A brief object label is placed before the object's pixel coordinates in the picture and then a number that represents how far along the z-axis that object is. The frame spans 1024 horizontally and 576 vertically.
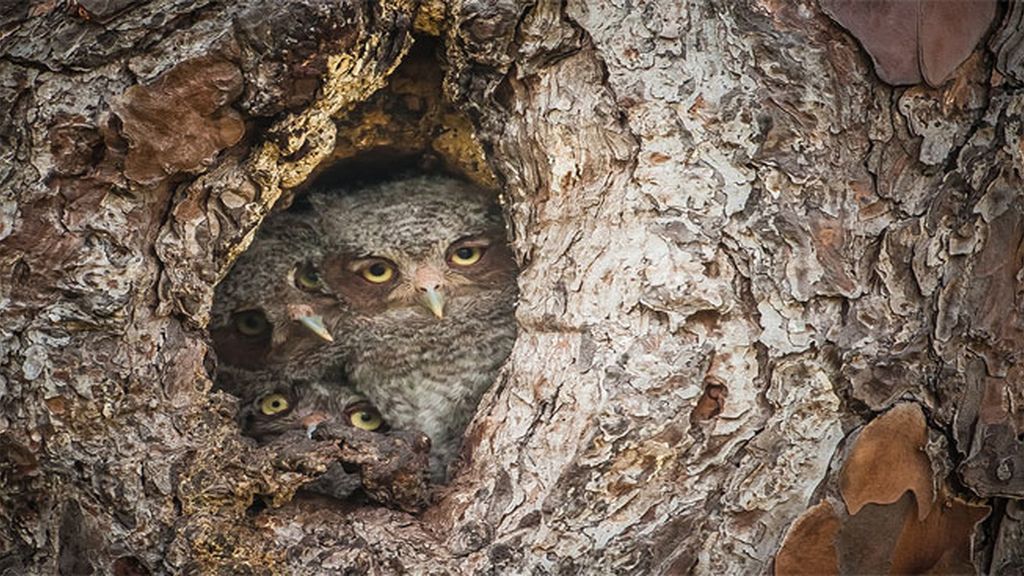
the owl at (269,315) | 6.85
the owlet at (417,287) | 7.12
